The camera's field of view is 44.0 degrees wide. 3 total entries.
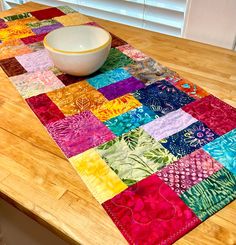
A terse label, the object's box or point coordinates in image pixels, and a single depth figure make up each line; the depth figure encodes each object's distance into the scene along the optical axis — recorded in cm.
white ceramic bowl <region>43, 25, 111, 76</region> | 84
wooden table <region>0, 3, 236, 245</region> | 52
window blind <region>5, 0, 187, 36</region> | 135
